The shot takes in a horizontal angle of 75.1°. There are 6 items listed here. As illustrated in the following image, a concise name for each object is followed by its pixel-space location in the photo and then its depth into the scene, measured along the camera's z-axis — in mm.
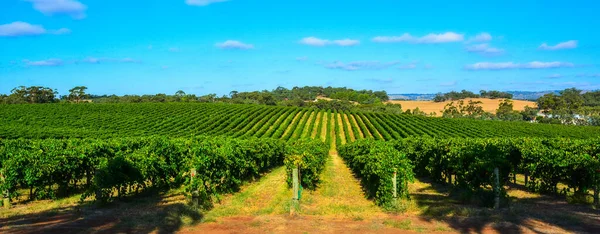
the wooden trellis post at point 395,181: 13273
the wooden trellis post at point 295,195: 12579
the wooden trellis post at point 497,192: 12938
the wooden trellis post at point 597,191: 13156
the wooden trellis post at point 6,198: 13453
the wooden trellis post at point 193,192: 13148
